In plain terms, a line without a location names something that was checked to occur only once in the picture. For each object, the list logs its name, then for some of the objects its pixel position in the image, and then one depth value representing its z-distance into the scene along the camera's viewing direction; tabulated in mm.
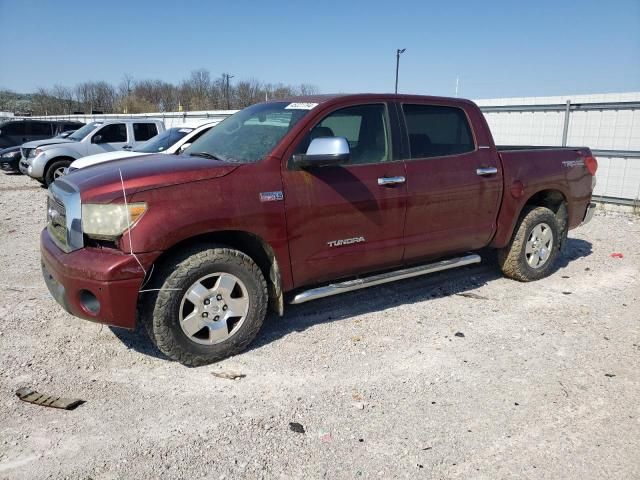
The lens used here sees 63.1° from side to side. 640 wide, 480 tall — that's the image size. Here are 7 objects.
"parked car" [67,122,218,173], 8602
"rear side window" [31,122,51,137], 19781
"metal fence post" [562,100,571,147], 11328
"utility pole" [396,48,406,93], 36156
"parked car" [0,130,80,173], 16641
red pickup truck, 3391
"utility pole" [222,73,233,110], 56231
